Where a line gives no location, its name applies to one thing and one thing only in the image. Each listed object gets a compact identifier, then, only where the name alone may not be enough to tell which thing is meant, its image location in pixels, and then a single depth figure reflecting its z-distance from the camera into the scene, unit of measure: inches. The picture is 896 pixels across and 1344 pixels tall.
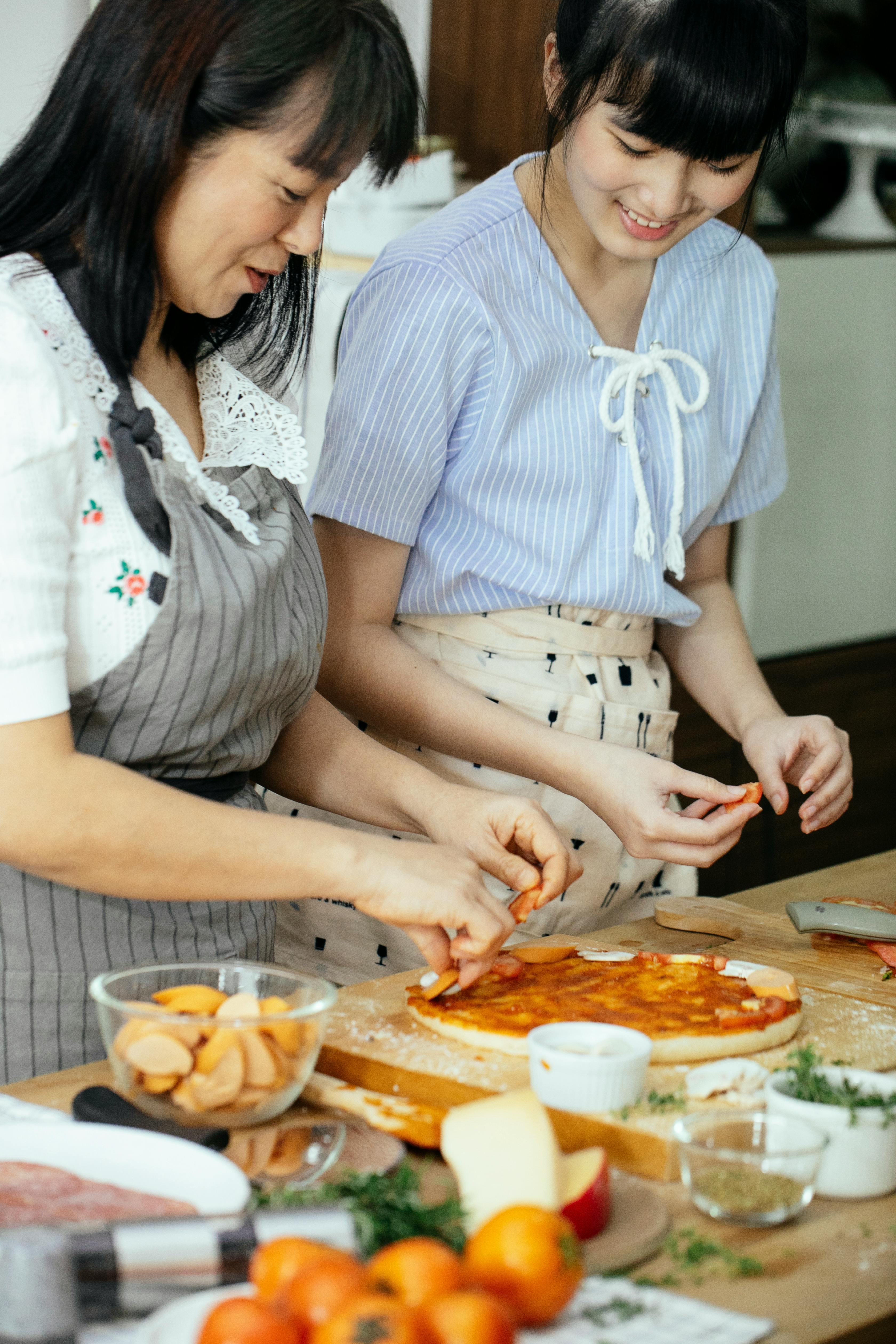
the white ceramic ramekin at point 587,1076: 69.4
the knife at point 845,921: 83.6
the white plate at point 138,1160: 64.8
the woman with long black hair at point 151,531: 69.3
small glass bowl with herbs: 65.2
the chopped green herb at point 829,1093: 67.5
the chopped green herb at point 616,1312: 61.5
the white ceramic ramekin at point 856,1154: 67.0
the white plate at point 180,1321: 59.0
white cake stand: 170.3
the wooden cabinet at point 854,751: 162.2
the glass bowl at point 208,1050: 67.1
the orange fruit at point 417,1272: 58.2
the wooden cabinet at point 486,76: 145.3
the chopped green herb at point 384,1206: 62.0
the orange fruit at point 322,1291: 57.6
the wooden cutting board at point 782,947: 81.4
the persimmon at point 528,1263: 60.0
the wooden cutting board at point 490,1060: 68.9
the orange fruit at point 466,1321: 57.0
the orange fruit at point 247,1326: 57.2
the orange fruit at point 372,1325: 56.4
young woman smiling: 82.9
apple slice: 64.2
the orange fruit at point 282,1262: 58.9
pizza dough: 74.0
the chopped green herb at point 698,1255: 63.8
